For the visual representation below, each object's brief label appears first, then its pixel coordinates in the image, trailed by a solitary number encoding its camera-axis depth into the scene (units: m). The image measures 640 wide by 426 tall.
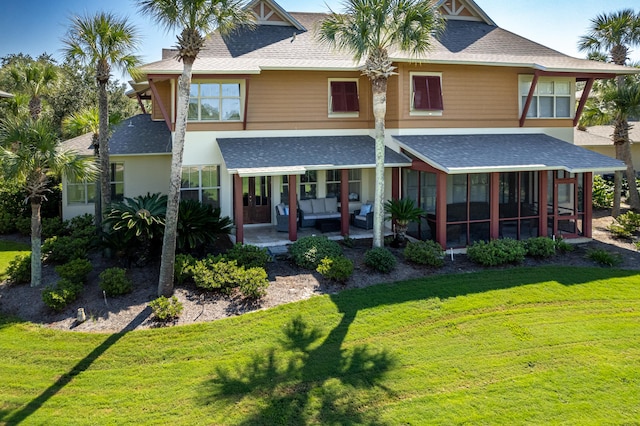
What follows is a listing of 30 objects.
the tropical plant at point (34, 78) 20.64
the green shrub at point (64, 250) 14.37
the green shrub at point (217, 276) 12.23
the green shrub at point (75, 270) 12.62
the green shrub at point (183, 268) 12.69
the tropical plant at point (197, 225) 13.84
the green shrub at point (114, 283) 12.12
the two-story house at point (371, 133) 16.55
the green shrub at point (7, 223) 18.92
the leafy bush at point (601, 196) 24.30
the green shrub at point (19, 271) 13.25
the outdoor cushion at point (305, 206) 18.95
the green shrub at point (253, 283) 11.95
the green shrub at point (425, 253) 14.19
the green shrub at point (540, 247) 15.25
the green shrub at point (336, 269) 13.04
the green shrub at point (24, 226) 18.67
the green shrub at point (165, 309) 11.07
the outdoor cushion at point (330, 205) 19.27
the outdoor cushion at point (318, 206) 19.12
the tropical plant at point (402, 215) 15.65
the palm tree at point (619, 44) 21.14
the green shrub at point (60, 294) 11.48
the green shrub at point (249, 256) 13.48
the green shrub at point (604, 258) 15.06
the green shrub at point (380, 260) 13.73
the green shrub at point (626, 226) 17.91
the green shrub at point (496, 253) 14.58
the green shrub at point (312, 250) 14.02
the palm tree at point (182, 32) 11.20
